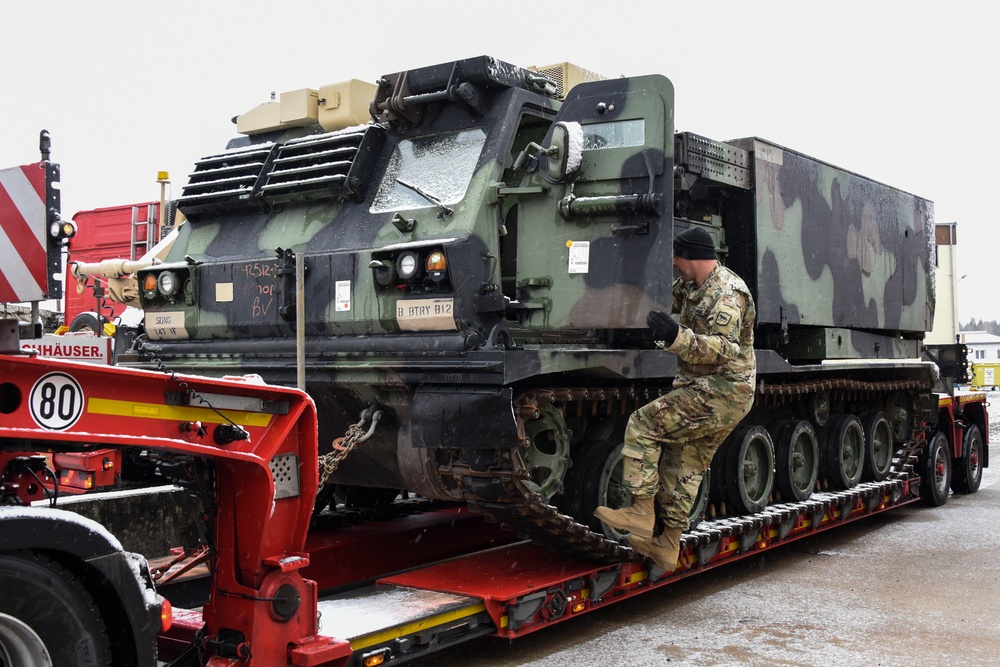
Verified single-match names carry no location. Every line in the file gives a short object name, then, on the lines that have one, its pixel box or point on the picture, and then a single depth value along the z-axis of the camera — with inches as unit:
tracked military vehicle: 232.5
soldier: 247.6
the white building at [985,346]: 2930.6
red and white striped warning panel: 123.1
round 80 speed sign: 127.7
